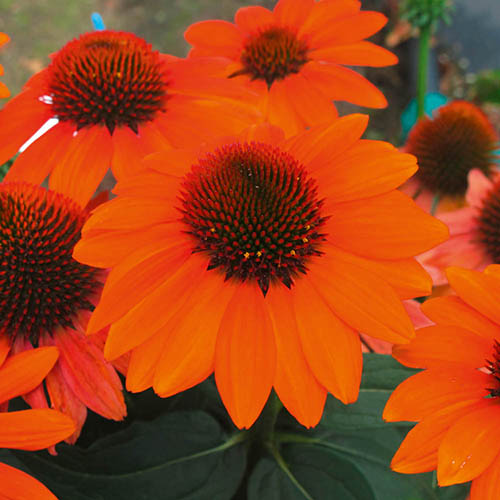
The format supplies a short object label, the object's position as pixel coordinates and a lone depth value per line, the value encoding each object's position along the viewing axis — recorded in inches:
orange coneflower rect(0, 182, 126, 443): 13.1
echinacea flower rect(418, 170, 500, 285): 16.8
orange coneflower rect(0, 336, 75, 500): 12.1
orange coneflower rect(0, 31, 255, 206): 14.2
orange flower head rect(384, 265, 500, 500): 12.1
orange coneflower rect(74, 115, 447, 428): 12.1
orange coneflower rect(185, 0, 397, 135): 15.4
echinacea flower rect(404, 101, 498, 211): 19.0
